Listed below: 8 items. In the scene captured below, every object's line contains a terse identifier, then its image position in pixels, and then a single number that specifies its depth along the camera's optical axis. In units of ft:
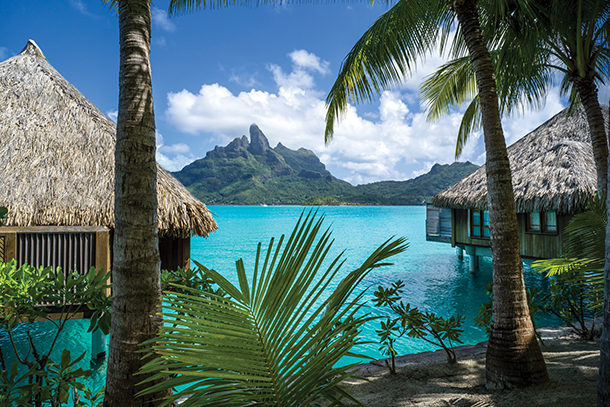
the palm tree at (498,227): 8.79
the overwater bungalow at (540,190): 27.91
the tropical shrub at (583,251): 8.98
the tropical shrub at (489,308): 10.69
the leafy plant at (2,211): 4.58
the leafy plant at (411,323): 10.19
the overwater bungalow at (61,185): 14.87
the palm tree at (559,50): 12.89
